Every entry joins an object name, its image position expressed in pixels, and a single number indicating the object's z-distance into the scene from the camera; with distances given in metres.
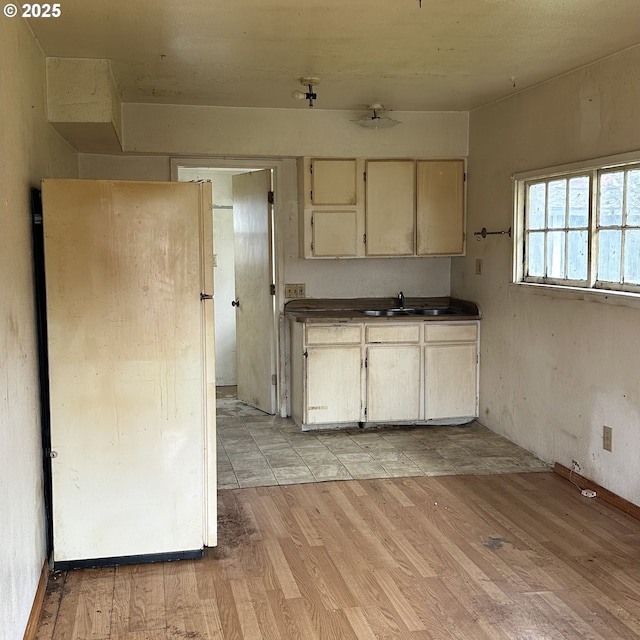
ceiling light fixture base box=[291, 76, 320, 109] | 4.35
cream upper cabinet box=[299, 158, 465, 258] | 5.48
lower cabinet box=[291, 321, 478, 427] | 5.31
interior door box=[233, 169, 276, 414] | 5.86
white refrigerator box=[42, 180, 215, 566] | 3.02
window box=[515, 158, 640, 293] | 3.80
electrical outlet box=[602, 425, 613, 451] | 3.90
